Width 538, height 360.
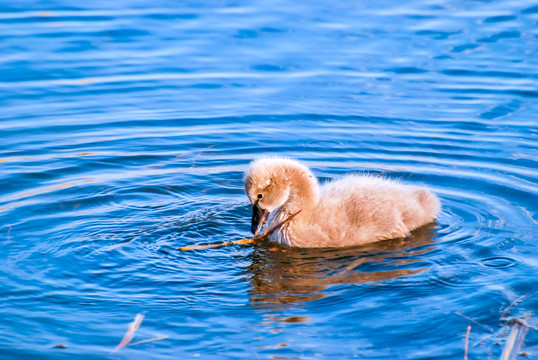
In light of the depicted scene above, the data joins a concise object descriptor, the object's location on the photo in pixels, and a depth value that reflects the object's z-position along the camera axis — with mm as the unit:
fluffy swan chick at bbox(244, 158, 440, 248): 14477
